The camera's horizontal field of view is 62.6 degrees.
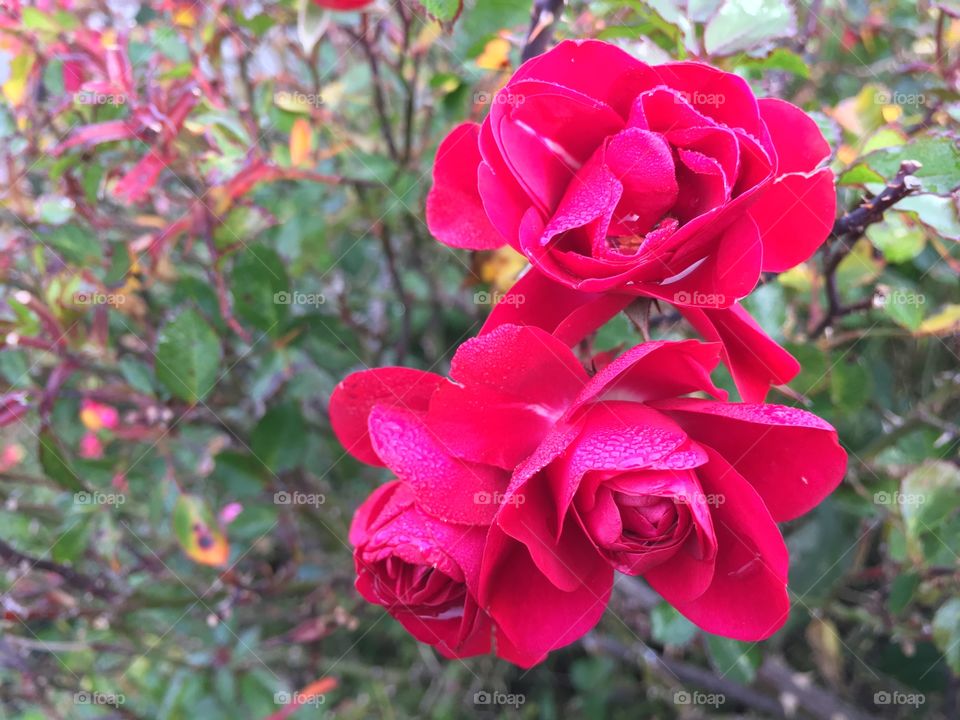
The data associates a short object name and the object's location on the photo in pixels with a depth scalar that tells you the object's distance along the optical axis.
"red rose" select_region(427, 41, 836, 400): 0.14
